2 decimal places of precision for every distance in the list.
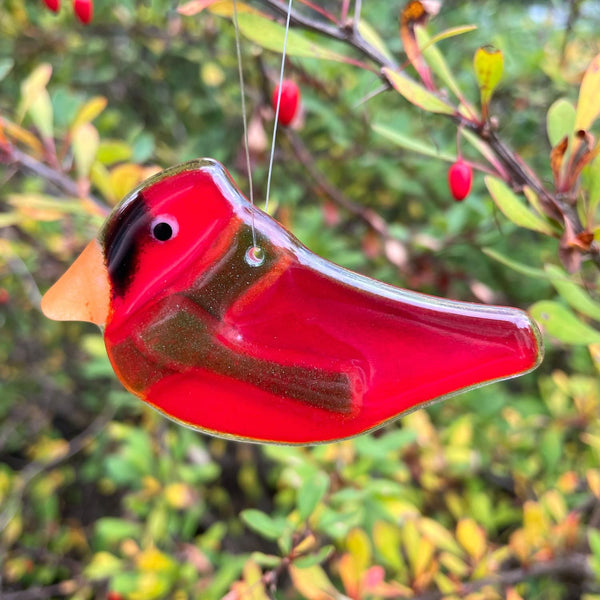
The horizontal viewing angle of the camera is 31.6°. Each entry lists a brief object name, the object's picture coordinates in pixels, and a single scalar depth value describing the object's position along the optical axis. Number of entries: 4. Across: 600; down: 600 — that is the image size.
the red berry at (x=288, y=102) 0.27
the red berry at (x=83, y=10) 0.26
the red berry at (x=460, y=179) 0.25
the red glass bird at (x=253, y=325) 0.22
